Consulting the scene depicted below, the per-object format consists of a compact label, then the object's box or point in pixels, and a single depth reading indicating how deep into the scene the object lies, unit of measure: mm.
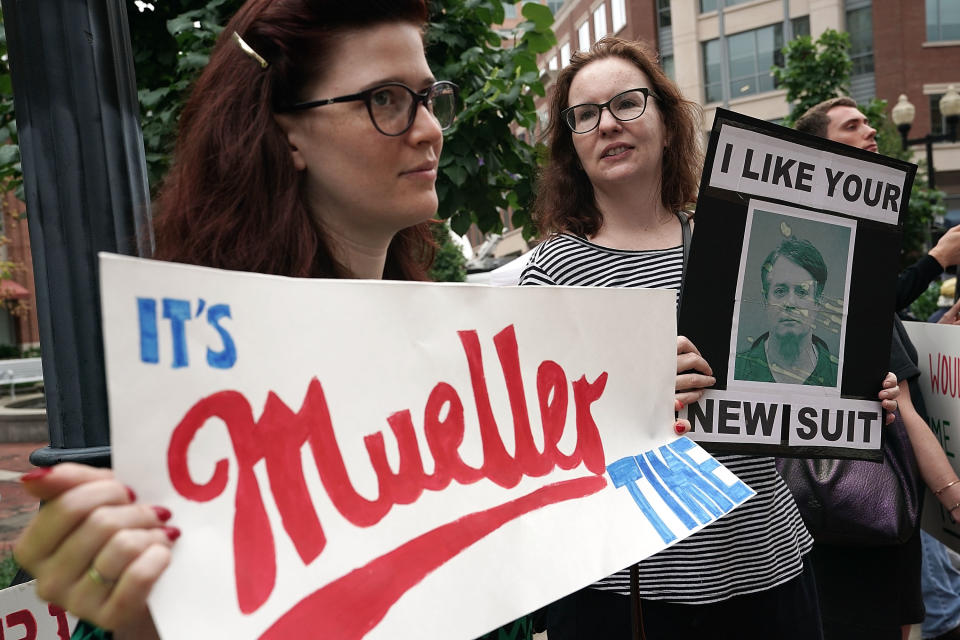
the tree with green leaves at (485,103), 3729
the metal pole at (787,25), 26938
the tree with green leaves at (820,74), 10352
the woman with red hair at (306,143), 1052
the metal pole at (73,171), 1365
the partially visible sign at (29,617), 1511
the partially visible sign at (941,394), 2551
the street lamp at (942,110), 11562
